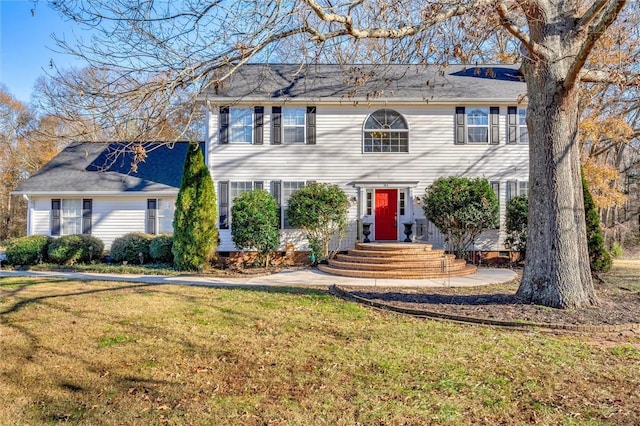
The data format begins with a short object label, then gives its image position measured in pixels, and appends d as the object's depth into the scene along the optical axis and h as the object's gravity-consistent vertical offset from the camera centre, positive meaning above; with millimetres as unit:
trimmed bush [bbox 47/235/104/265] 12516 -886
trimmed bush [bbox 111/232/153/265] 12914 -898
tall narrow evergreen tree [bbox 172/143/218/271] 11422 +34
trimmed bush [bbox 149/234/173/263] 12688 -855
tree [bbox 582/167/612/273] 10195 -554
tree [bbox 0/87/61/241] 24562 +3499
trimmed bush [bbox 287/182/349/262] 12094 +234
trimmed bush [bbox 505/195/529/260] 12383 -118
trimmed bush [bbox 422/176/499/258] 11922 +409
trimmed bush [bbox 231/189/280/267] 11750 -63
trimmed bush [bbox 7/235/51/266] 12242 -864
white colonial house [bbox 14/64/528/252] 13297 +2547
